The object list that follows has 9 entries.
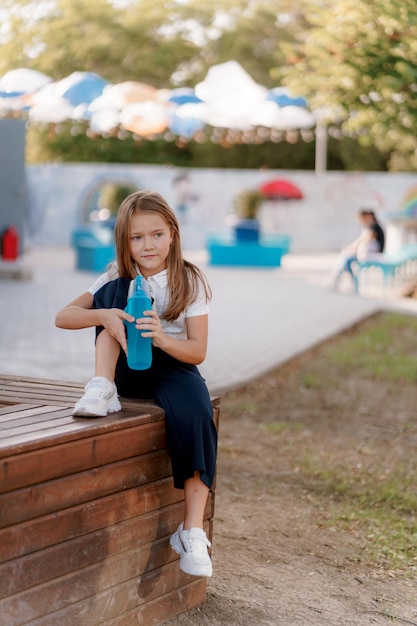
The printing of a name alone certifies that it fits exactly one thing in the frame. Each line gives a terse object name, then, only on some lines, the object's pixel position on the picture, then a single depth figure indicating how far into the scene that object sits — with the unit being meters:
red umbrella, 27.78
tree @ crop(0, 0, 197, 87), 28.59
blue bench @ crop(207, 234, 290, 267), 20.06
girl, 3.22
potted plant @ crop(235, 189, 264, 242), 20.31
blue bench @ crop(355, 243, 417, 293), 15.38
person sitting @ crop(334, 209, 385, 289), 15.17
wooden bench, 2.76
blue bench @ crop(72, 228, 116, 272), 17.44
